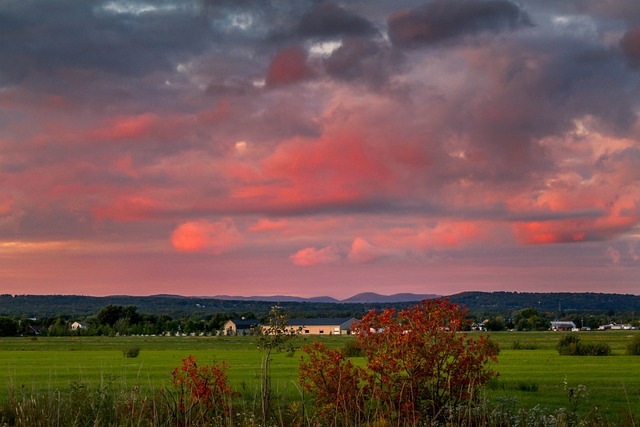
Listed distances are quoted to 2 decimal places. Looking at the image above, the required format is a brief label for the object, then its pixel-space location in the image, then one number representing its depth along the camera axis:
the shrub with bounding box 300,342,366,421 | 16.19
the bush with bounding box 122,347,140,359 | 59.59
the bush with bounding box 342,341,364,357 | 55.16
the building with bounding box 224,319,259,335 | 180.65
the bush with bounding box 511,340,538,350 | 78.00
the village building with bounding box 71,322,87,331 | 174.98
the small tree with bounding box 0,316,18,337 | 161.25
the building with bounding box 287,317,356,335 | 177.88
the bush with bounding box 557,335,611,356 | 63.47
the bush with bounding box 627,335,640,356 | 63.81
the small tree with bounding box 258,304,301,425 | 15.91
